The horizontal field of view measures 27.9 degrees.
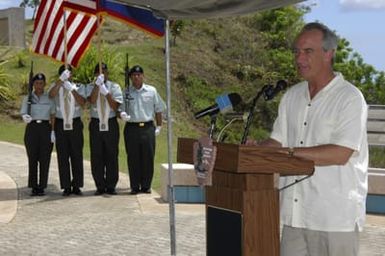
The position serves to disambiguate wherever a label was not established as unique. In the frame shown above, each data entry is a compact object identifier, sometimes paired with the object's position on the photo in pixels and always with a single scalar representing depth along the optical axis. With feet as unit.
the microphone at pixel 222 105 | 13.09
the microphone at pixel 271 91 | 13.03
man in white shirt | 12.35
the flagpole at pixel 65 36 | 35.81
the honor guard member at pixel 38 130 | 34.74
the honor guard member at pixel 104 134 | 34.86
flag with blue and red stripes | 25.36
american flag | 36.07
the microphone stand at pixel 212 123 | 13.09
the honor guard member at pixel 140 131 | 35.01
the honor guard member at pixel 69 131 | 34.91
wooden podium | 11.76
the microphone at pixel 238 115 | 13.88
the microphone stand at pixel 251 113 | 12.83
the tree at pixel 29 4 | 112.47
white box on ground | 32.24
